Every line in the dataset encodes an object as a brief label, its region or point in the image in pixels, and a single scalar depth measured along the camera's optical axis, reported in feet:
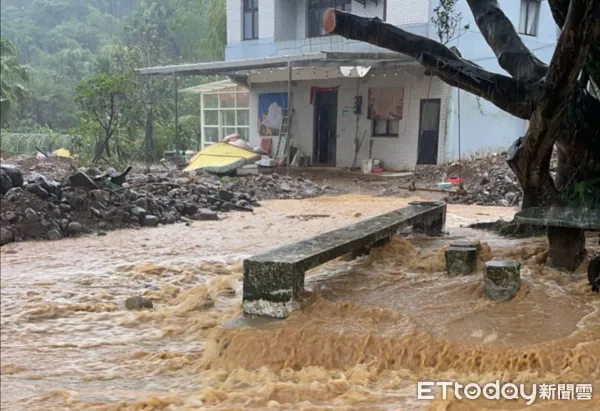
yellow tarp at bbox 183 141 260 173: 58.90
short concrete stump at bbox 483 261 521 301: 15.70
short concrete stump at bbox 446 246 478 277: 18.24
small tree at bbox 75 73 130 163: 69.10
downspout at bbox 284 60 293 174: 52.47
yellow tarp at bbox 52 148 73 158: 77.21
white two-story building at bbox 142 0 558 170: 59.41
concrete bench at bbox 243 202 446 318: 15.08
